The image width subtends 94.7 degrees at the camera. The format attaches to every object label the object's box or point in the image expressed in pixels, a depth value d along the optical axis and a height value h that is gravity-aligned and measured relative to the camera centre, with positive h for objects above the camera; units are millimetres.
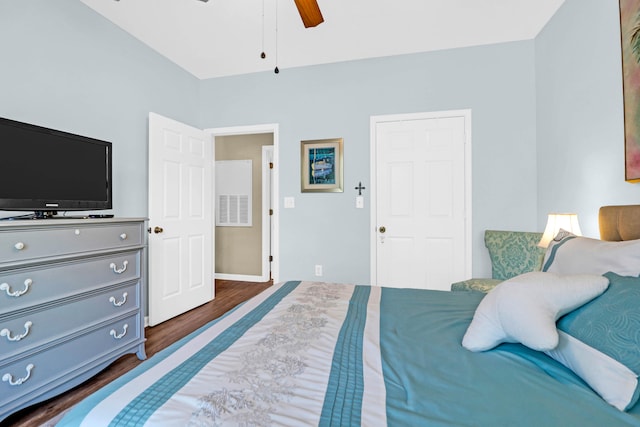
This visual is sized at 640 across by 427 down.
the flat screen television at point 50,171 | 1639 +263
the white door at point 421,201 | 2959 +120
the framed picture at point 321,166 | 3232 +518
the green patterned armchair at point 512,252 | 2439 -341
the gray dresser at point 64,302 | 1458 -525
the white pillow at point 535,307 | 855 -286
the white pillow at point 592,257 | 989 -168
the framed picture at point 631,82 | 1452 +663
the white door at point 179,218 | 2818 -62
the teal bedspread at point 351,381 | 669 -461
